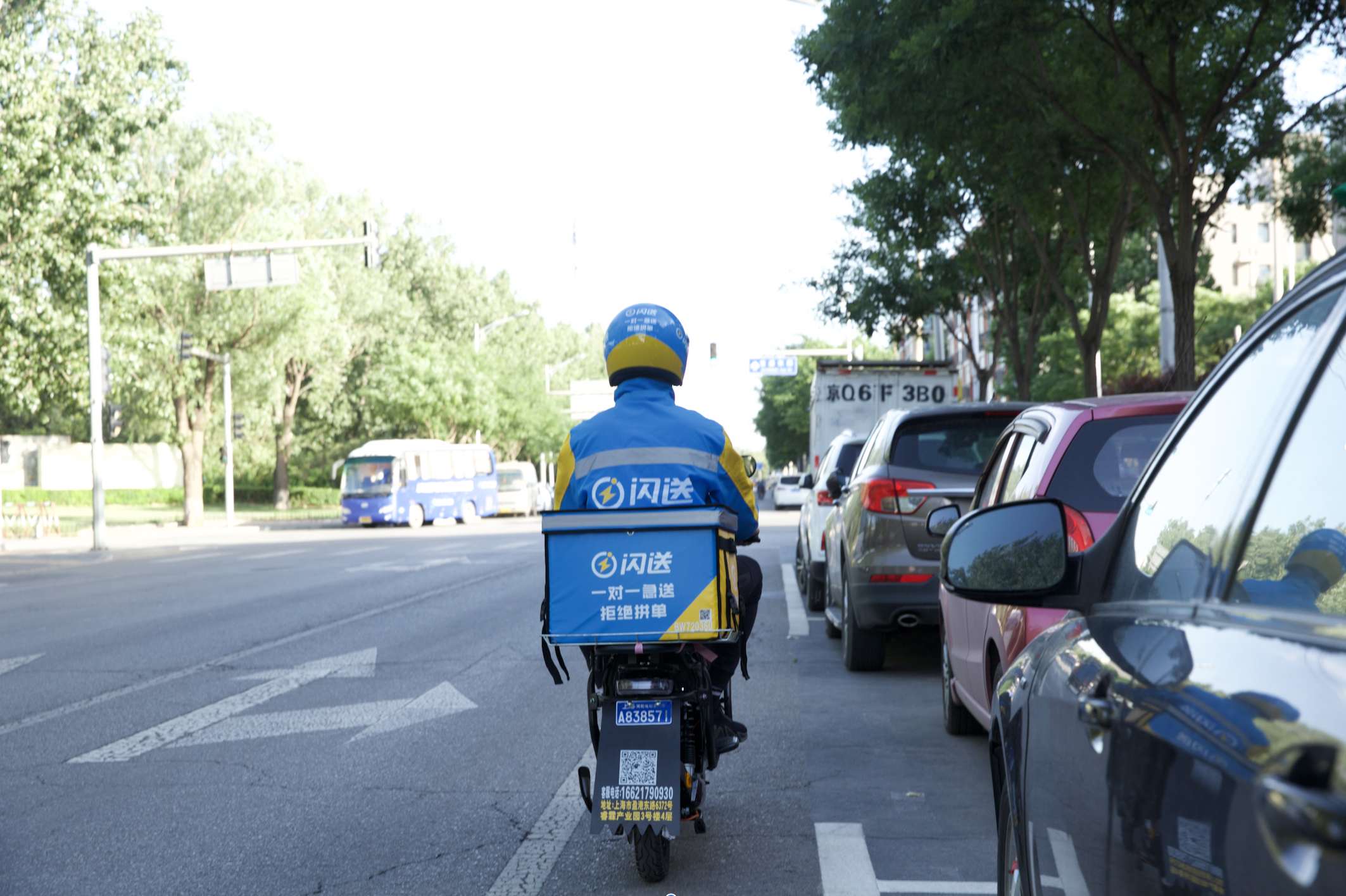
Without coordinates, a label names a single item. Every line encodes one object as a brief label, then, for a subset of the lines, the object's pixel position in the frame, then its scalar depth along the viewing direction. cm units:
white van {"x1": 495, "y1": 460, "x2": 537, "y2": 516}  5803
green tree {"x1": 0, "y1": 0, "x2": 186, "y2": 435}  2481
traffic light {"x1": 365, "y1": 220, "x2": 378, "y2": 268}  2231
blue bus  4481
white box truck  2586
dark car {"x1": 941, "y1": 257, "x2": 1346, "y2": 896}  128
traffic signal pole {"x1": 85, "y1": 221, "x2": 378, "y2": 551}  2203
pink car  495
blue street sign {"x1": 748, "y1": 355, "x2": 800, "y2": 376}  5553
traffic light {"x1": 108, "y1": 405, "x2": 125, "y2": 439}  2716
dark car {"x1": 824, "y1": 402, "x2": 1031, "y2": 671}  830
